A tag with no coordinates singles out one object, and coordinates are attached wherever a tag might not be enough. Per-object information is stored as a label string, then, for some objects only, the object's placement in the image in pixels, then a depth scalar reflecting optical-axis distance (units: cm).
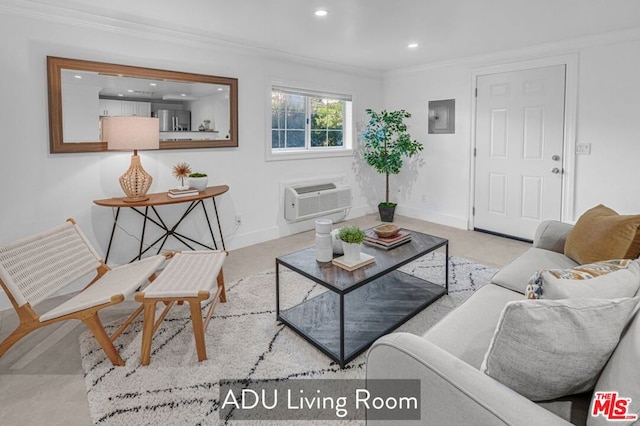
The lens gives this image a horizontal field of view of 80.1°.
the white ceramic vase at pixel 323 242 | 234
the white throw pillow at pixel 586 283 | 119
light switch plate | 394
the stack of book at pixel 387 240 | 267
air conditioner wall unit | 466
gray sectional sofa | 92
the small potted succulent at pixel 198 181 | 358
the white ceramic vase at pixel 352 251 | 232
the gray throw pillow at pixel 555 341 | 99
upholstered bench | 204
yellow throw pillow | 190
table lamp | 301
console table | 309
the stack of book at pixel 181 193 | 338
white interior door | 415
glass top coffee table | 217
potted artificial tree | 518
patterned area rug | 176
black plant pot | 539
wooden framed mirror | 300
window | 471
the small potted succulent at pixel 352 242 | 231
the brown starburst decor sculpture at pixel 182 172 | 352
